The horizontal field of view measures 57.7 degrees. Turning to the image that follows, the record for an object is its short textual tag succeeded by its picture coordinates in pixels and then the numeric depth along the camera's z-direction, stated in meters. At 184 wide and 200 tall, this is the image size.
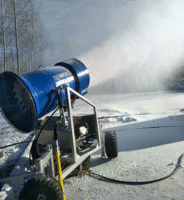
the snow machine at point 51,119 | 2.06
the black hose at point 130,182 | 2.88
